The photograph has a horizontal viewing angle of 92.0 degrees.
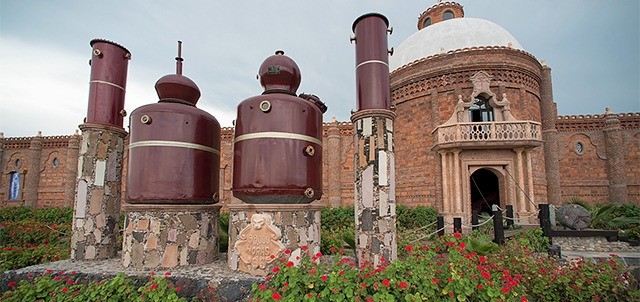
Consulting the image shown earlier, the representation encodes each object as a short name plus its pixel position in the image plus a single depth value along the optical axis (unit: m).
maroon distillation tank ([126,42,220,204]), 5.19
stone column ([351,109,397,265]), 4.82
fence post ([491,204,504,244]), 7.69
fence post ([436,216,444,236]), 8.46
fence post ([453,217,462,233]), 7.58
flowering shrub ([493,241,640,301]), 4.31
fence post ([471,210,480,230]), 10.13
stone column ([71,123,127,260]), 6.01
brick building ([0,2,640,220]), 12.21
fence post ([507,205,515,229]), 10.67
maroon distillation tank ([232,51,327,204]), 4.89
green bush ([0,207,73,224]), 15.43
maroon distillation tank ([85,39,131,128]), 6.25
